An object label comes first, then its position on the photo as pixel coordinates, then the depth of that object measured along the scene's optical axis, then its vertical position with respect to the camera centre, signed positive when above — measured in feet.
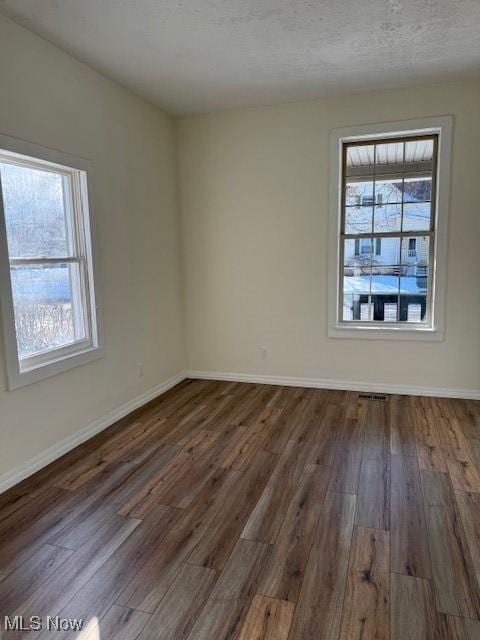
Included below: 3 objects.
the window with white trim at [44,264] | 8.51 +0.04
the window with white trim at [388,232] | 12.85 +0.88
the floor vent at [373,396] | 13.17 -4.32
